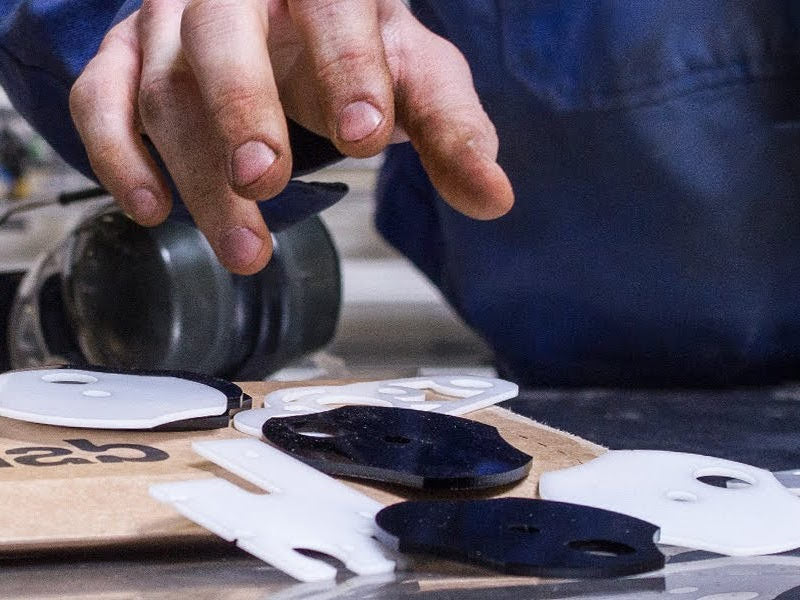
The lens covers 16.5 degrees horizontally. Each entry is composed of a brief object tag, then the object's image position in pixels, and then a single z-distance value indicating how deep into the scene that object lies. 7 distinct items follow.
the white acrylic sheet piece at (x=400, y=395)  0.77
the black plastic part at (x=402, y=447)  0.69
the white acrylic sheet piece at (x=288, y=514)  0.65
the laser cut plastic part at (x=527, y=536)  0.65
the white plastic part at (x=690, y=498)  0.67
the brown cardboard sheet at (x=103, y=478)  0.66
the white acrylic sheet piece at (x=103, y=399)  0.74
